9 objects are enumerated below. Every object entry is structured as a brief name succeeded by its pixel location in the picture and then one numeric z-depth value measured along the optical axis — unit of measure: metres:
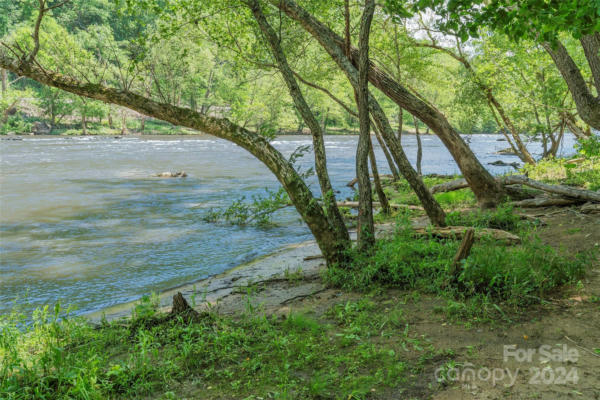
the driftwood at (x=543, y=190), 8.05
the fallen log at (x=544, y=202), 8.28
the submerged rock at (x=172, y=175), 21.38
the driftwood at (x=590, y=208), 7.38
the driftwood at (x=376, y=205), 11.02
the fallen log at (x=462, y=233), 6.37
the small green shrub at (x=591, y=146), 7.87
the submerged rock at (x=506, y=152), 34.39
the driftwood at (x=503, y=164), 24.88
